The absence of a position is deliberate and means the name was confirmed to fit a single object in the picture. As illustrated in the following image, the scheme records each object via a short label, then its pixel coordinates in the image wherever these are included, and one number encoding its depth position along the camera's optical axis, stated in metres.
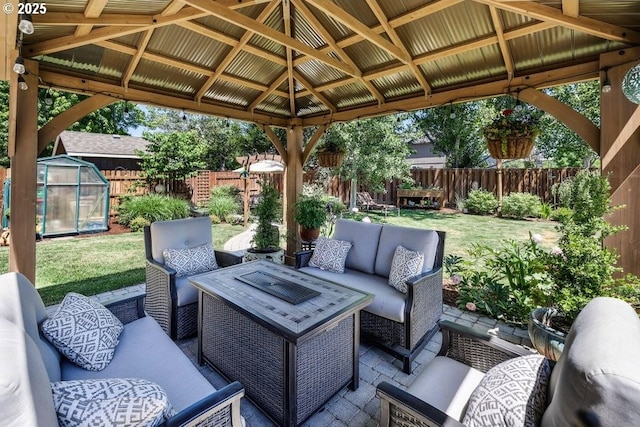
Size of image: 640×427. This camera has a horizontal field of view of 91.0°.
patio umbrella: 9.09
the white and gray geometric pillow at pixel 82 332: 1.69
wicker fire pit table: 2.03
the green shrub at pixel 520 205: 9.16
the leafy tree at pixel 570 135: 8.92
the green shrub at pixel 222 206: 9.84
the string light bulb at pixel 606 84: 2.80
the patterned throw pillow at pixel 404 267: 2.96
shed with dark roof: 11.38
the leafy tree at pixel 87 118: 13.19
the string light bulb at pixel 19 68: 2.42
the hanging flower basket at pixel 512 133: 3.24
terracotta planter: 5.24
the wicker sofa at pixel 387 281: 2.75
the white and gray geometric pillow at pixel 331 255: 3.60
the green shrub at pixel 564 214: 2.62
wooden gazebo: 2.65
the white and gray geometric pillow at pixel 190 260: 3.38
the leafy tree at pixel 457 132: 11.66
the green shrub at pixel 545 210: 3.38
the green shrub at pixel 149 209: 8.38
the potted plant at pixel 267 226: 5.11
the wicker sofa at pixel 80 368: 0.86
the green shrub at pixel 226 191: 10.55
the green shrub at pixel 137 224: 8.20
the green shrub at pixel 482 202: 10.07
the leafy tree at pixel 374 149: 9.58
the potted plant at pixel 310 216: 5.16
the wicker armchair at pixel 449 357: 1.32
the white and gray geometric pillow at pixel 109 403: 1.04
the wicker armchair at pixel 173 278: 3.04
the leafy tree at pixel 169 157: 9.73
